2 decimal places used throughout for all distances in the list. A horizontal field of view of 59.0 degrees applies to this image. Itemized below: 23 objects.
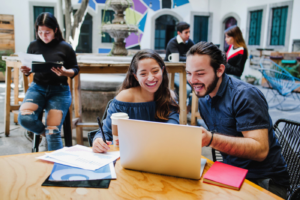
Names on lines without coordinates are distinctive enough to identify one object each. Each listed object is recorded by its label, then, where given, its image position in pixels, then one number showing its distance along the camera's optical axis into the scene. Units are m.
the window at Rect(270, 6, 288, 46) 9.07
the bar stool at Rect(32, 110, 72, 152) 2.40
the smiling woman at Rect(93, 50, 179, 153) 1.63
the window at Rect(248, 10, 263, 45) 10.02
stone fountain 3.90
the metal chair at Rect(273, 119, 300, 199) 1.36
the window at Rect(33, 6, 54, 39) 9.97
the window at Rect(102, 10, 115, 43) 10.69
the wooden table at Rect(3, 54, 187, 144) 2.83
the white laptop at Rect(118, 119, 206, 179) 0.90
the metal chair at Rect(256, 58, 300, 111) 5.49
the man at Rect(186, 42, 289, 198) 1.22
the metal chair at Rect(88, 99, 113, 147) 1.58
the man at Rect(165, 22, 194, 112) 4.20
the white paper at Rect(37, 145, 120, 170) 1.11
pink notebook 0.95
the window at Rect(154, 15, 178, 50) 11.44
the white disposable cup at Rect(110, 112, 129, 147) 1.21
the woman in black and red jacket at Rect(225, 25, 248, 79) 3.48
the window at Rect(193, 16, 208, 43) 11.84
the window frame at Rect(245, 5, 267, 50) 9.75
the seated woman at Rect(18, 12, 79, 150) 2.28
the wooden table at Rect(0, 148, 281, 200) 0.89
